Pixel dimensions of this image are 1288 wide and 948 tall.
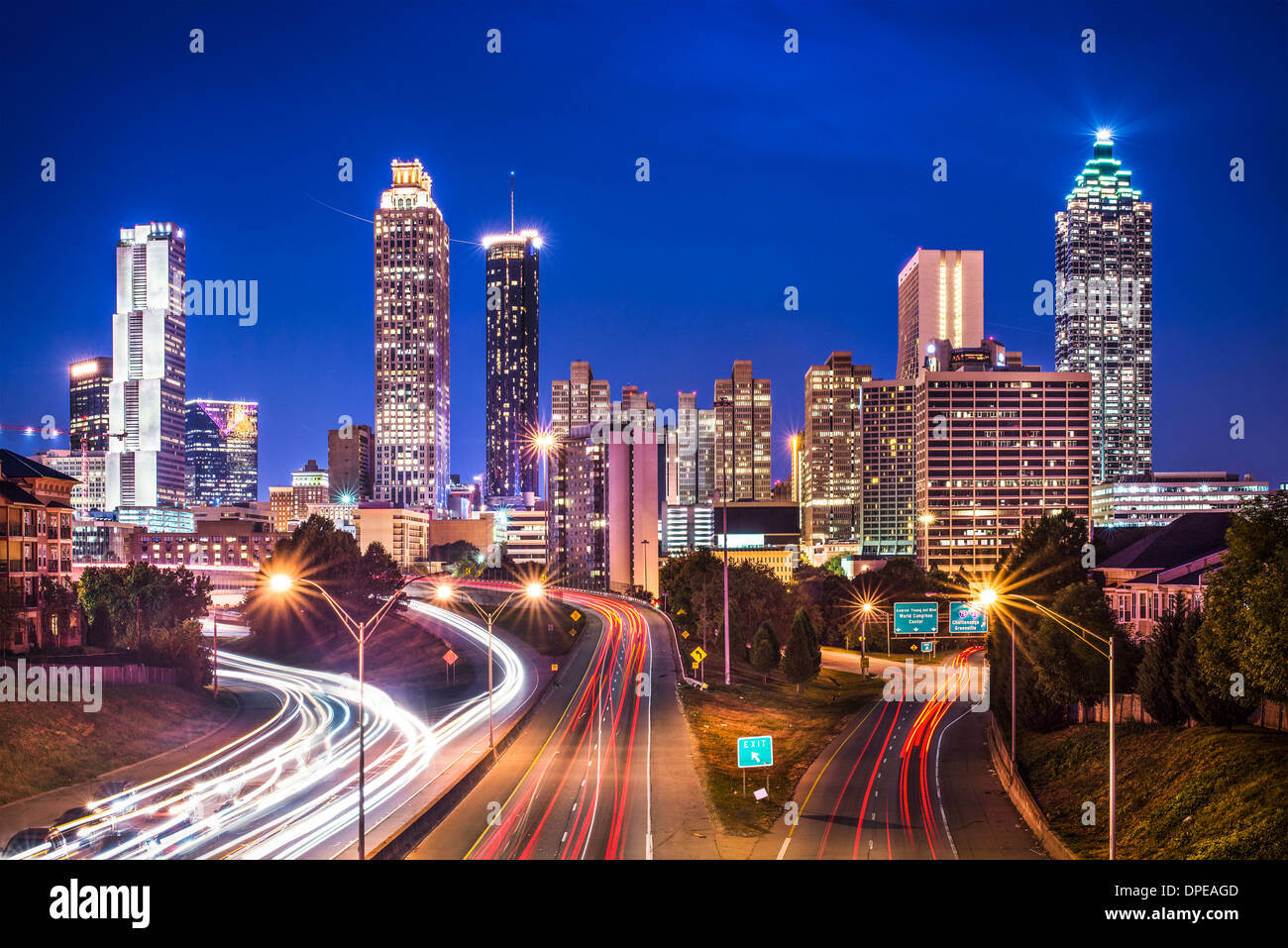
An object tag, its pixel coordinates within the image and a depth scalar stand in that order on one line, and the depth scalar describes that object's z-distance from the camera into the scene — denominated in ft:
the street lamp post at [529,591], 300.89
